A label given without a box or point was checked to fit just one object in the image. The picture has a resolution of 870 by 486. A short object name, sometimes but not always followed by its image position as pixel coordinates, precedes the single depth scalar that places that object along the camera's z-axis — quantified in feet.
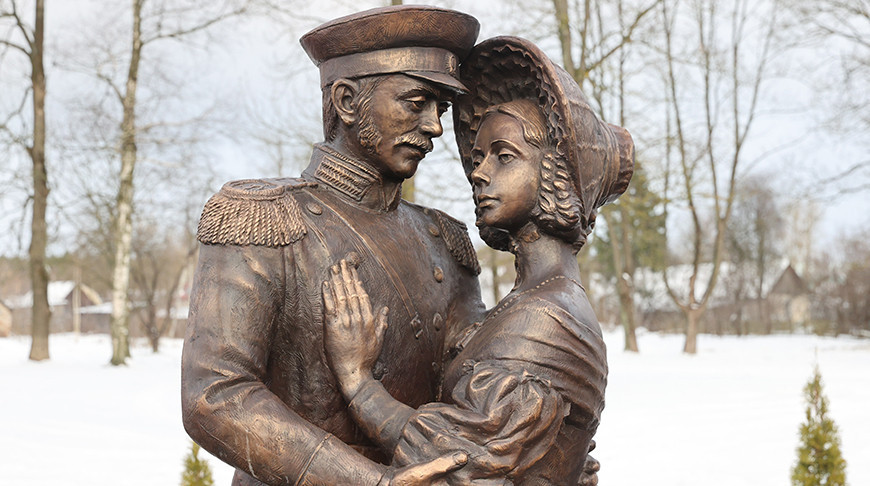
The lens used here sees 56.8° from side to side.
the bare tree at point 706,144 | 58.90
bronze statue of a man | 6.43
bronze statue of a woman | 6.33
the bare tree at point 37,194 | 52.34
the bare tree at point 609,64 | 39.34
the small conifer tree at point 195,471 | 17.60
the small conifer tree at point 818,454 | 19.69
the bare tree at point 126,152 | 50.47
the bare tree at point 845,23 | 54.08
